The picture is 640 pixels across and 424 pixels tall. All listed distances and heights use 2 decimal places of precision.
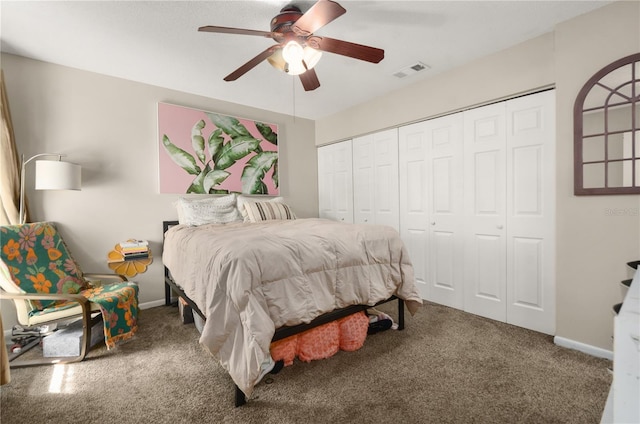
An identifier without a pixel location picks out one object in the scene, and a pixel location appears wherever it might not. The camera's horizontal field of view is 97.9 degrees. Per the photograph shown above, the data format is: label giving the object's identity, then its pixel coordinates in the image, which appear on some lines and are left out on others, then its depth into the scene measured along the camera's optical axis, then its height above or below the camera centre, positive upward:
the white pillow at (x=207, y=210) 2.94 -0.05
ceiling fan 1.66 +1.06
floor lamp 2.28 +0.27
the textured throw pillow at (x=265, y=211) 3.17 -0.07
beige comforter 1.47 -0.47
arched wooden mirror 1.86 +0.48
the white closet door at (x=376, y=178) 3.48 +0.34
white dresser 0.66 -0.41
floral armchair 1.97 -0.61
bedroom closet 2.35 -0.05
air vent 2.79 +1.38
